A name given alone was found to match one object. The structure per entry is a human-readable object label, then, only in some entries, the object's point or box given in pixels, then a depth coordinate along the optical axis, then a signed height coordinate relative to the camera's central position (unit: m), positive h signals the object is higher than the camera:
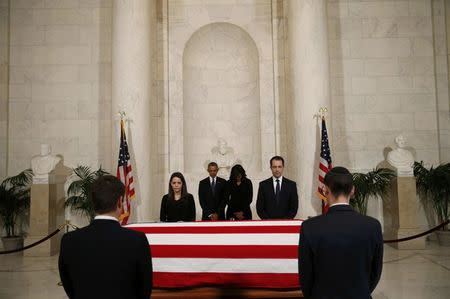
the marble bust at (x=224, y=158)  9.36 +0.36
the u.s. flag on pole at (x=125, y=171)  7.72 +0.11
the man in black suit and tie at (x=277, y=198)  5.88 -0.29
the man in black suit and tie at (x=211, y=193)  6.87 -0.25
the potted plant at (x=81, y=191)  8.57 -0.25
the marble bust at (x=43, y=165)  8.37 +0.24
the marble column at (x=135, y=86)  8.59 +1.70
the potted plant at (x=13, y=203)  8.67 -0.44
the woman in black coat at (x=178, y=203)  5.22 -0.30
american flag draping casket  3.84 -0.69
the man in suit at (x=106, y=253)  2.15 -0.34
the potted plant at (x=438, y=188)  8.50 -0.28
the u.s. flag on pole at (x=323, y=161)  7.94 +0.23
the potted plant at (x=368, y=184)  8.62 -0.19
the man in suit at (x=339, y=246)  2.24 -0.35
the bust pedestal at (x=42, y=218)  8.12 -0.70
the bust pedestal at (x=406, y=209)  8.21 -0.63
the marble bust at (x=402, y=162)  8.37 +0.21
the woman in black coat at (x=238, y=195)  6.32 -0.26
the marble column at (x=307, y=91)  8.50 +1.55
